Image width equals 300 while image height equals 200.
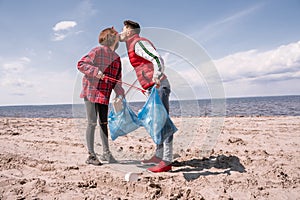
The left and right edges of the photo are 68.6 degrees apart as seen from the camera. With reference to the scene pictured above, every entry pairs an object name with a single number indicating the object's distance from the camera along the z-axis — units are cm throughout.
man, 258
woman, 290
